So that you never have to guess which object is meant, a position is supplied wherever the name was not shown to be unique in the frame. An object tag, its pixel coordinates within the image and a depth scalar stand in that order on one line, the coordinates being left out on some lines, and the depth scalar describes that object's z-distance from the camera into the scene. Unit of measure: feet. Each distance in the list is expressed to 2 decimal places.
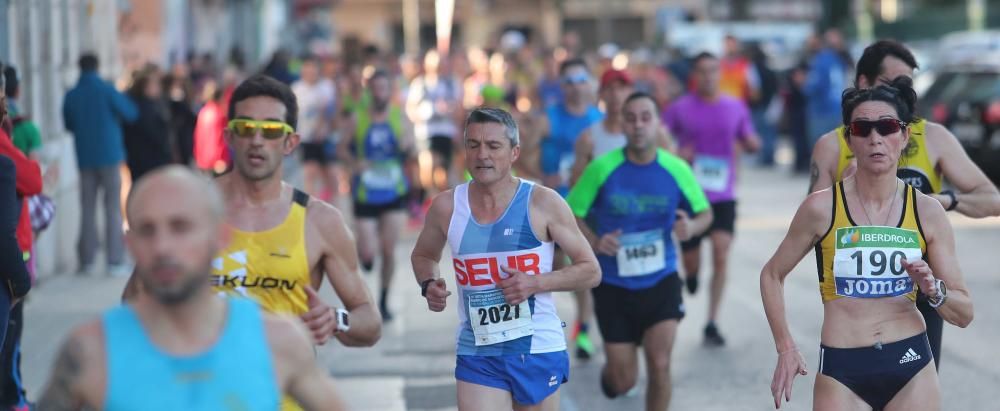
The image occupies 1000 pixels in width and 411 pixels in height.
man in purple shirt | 72.49
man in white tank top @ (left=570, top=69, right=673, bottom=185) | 63.77
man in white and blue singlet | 40.86
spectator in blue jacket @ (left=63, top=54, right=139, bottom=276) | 95.20
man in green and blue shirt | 53.62
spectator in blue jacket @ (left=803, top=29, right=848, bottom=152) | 159.12
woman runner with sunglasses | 37.17
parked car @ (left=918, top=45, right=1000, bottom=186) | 135.33
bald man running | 22.06
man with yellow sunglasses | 34.37
